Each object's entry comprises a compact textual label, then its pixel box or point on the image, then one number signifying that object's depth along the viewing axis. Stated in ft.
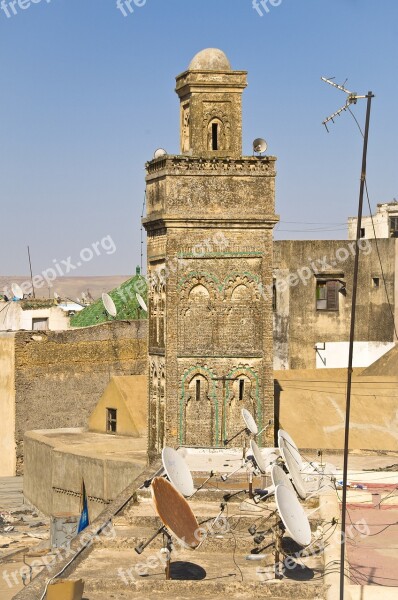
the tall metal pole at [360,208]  56.49
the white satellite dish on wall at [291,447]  80.74
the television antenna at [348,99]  58.90
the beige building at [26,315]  198.18
